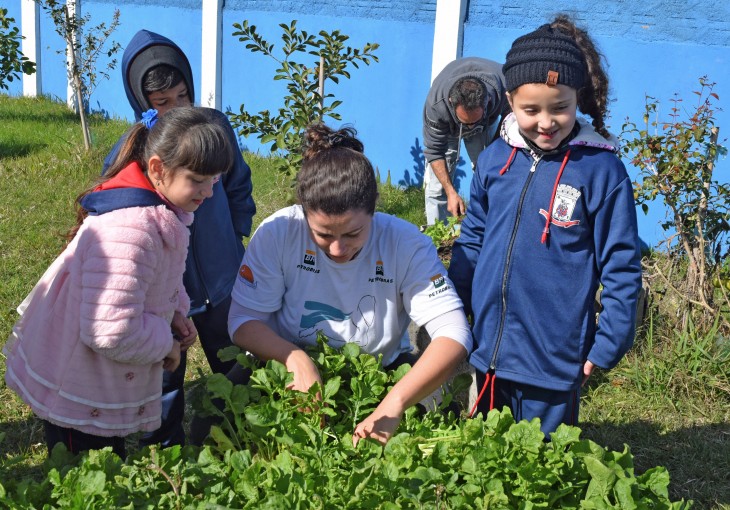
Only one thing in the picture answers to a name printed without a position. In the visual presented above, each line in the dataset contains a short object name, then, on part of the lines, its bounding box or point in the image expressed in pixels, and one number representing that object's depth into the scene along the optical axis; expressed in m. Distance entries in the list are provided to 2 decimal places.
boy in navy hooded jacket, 2.88
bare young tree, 7.61
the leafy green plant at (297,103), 4.98
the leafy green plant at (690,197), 3.95
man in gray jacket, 4.61
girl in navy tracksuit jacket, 2.15
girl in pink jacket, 2.04
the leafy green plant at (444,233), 4.44
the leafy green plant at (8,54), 6.18
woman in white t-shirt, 2.27
